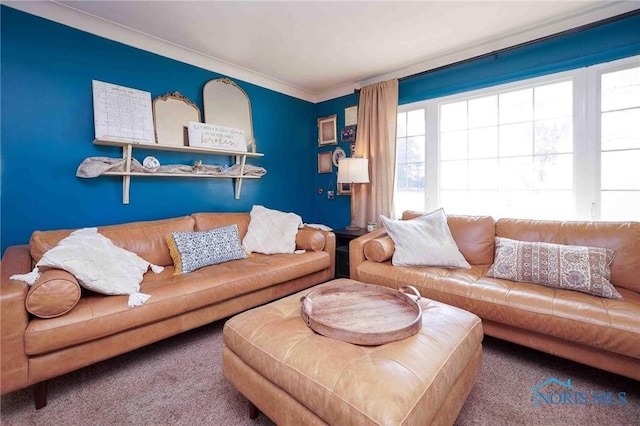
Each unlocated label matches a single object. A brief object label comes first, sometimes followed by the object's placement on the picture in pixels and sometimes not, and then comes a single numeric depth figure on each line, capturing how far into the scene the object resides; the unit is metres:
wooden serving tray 1.17
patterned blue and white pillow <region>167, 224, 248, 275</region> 2.20
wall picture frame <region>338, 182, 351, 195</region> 3.67
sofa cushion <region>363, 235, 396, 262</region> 2.37
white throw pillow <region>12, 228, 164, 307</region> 1.58
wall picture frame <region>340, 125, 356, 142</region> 3.62
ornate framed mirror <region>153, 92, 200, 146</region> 2.56
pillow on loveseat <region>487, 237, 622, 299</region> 1.69
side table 3.04
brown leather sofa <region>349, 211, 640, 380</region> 1.43
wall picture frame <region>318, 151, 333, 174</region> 3.89
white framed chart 2.24
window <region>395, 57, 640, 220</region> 2.16
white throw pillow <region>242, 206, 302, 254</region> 2.74
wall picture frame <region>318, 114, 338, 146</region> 3.80
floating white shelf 2.30
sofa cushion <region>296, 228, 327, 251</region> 2.77
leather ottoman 0.90
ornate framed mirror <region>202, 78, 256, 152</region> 2.91
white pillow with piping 2.25
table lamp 3.14
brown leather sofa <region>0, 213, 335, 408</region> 1.34
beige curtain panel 3.18
